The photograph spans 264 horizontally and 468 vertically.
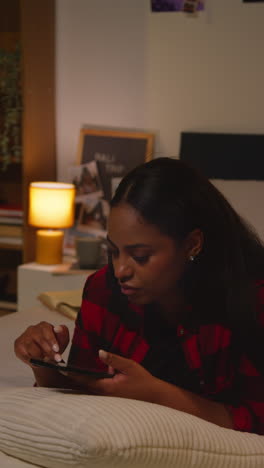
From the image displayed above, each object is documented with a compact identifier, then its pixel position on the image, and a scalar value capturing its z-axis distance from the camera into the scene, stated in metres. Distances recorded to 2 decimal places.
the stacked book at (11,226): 3.23
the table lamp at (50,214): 2.97
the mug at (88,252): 2.78
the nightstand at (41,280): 2.85
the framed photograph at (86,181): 3.22
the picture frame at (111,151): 3.14
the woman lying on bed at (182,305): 1.04
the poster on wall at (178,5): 2.92
